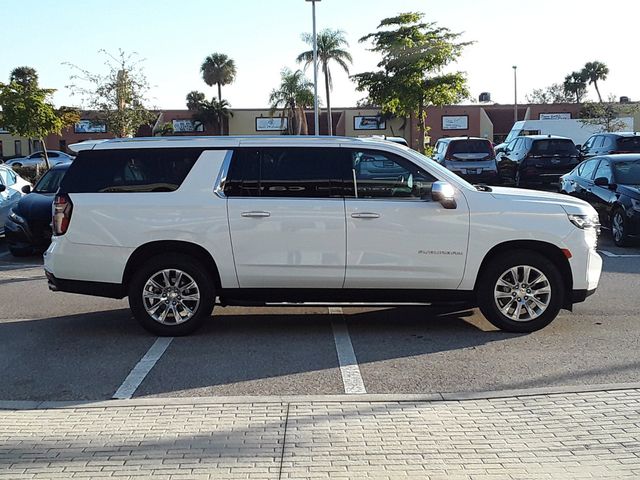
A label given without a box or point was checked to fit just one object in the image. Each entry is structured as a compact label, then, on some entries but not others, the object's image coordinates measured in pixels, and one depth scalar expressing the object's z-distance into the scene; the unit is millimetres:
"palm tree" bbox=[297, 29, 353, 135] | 47531
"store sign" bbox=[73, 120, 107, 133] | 47444
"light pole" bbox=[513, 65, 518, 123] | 52681
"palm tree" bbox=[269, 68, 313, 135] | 48562
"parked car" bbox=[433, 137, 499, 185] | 20766
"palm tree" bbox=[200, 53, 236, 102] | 69750
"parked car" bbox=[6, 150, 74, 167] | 32250
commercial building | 53406
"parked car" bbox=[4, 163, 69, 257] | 11547
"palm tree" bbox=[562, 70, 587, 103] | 82000
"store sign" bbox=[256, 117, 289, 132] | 51844
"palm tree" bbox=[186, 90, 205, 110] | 57728
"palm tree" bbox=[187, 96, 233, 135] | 56062
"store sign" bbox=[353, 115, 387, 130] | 53578
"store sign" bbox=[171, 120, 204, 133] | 55625
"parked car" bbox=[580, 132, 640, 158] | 19250
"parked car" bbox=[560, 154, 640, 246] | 11781
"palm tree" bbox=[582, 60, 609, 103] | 81250
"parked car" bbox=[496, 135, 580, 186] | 20266
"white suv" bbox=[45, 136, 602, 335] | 6621
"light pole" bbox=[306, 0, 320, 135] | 28969
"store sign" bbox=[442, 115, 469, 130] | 55250
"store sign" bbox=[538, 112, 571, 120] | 53300
